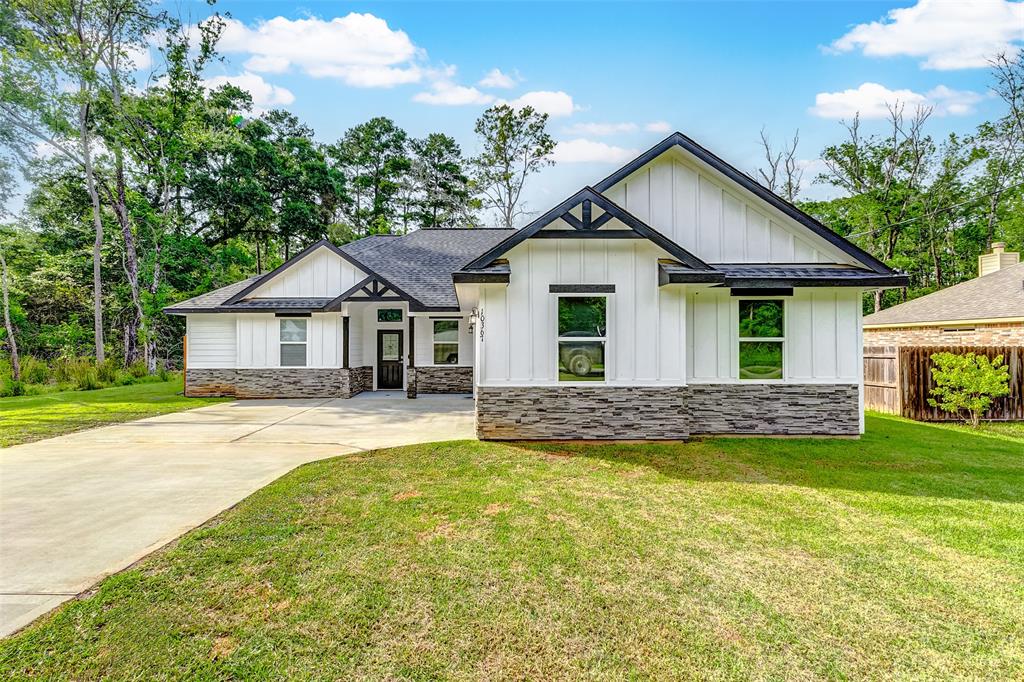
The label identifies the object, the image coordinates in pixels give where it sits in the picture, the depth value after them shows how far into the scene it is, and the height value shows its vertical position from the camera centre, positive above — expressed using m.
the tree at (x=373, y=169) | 33.81 +13.49
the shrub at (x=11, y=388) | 14.95 -1.22
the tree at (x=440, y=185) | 34.22 +12.38
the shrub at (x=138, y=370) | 18.84 -0.80
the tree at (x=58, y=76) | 19.83 +12.35
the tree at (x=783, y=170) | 27.08 +10.59
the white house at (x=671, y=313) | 7.68 +0.60
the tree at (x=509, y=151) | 30.42 +13.27
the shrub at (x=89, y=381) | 16.42 -1.09
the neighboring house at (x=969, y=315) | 13.20 +0.99
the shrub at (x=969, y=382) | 9.65 -0.80
